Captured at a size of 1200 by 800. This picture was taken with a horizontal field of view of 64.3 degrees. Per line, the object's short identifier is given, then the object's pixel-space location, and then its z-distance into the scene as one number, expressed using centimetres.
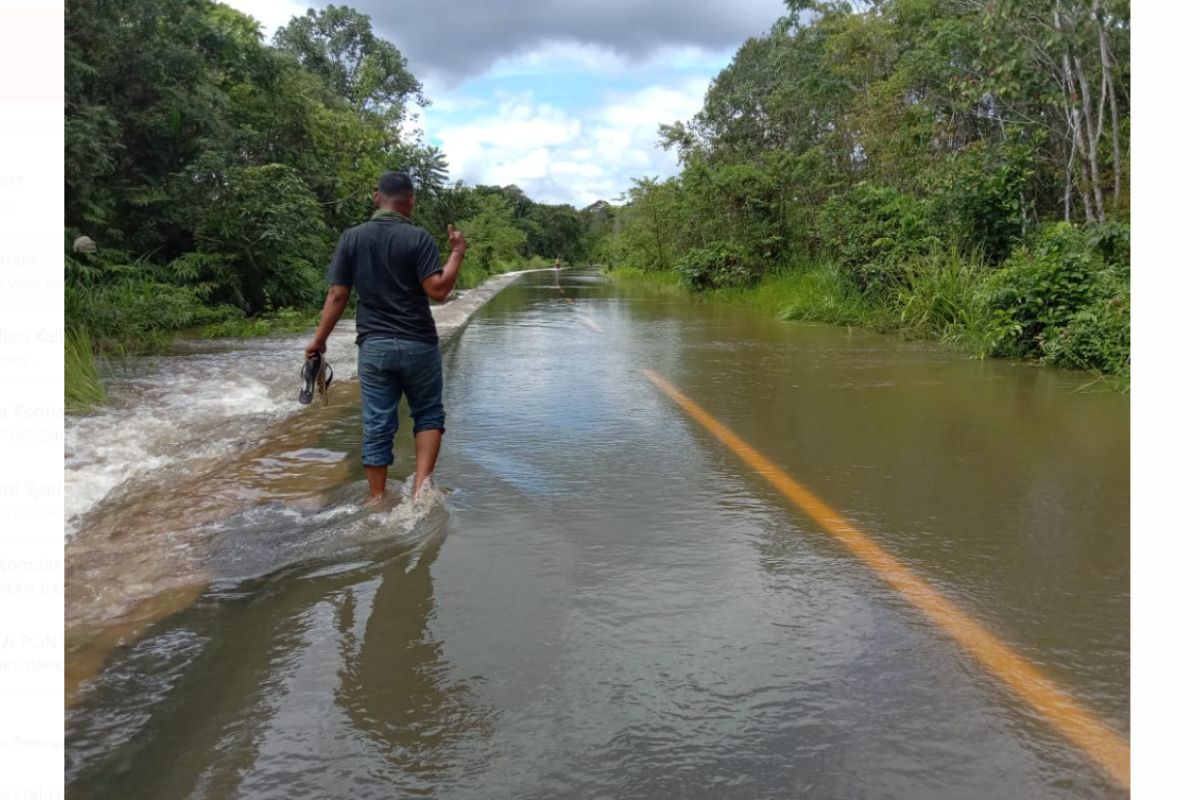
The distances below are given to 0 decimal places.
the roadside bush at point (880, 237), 1655
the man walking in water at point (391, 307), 521
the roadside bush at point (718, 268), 2680
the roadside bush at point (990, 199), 1452
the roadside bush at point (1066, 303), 1010
